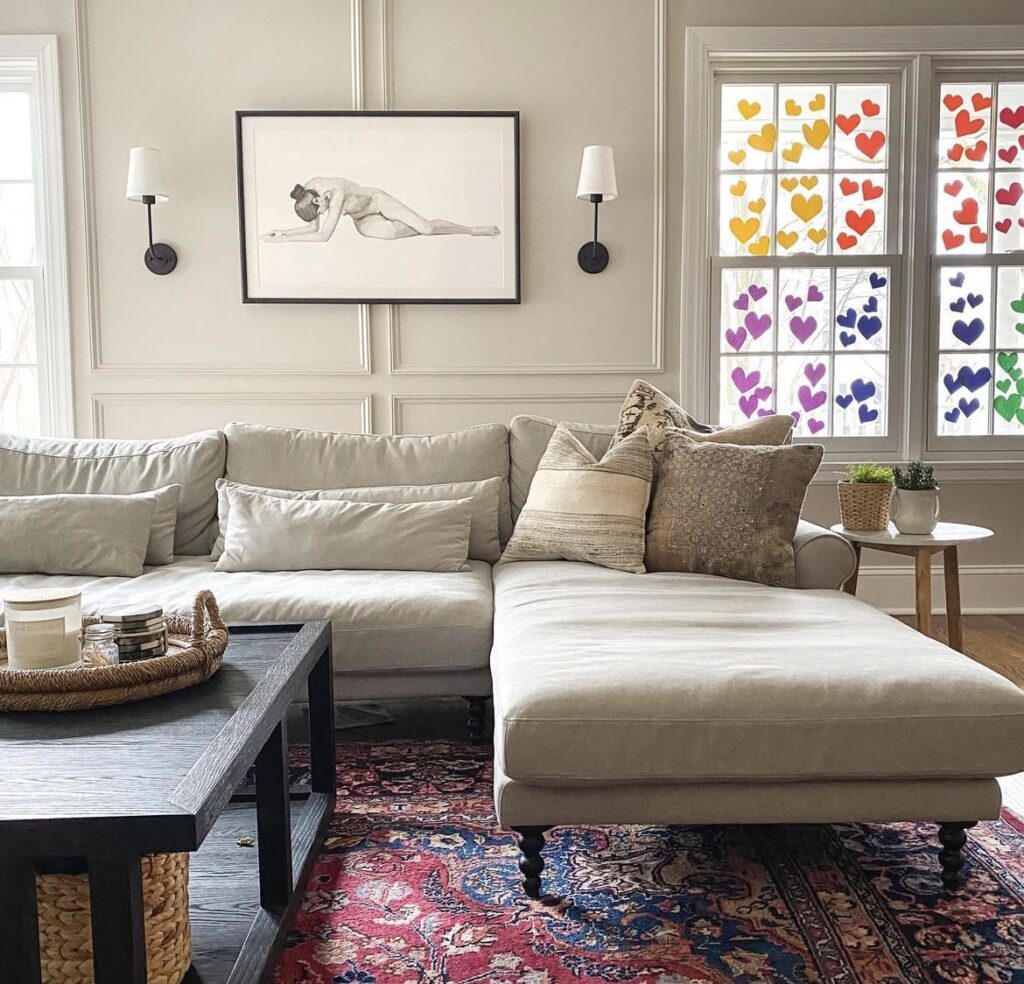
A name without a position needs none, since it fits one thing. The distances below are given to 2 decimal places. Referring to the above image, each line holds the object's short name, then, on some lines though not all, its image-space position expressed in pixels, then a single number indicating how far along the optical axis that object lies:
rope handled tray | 1.54
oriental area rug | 1.59
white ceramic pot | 3.15
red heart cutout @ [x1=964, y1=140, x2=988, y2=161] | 4.07
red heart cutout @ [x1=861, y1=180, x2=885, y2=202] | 4.06
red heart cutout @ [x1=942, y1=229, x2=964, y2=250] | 4.09
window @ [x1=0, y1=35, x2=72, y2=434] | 3.82
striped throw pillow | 2.77
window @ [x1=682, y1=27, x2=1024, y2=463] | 3.99
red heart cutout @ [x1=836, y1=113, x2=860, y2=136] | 4.04
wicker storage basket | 1.29
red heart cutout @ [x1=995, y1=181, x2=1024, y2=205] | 4.09
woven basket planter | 3.18
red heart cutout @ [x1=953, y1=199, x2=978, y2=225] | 4.09
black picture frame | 3.81
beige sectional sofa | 1.71
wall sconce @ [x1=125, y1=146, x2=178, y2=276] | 3.63
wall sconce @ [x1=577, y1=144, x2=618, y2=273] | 3.70
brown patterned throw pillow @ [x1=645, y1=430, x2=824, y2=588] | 2.64
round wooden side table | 3.08
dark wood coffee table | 1.15
